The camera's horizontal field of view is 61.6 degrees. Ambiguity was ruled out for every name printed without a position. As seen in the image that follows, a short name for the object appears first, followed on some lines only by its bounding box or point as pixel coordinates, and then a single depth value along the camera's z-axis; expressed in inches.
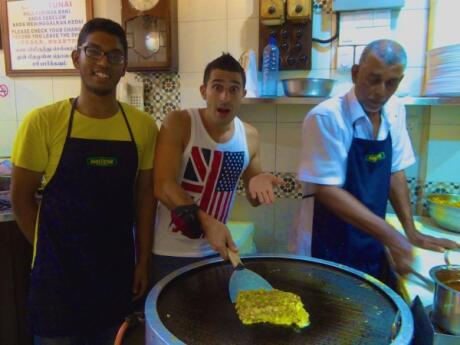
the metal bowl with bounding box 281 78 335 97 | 77.3
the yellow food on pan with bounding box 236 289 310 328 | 37.9
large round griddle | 35.2
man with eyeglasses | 51.6
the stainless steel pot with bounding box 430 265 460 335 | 38.3
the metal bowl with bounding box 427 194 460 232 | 72.6
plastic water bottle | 85.4
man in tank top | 58.2
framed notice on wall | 101.5
